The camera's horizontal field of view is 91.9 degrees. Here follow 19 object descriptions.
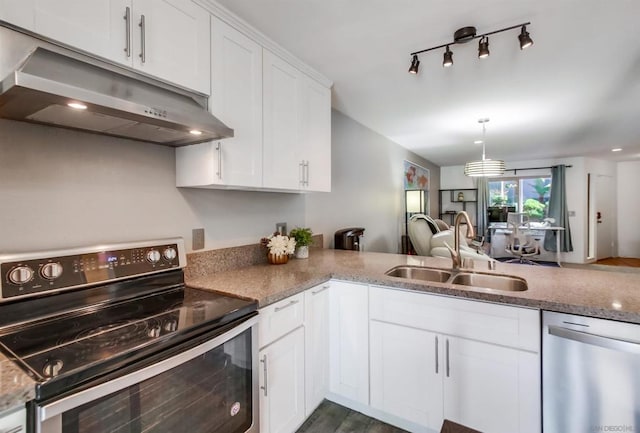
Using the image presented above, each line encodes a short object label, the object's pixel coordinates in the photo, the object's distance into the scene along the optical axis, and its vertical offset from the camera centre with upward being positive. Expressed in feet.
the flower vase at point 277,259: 7.15 -1.00
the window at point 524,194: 24.49 +1.64
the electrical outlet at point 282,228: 8.02 -0.32
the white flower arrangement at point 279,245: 7.09 -0.67
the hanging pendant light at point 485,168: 13.44 +2.04
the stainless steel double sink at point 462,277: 5.85 -1.29
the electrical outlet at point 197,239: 5.89 -0.43
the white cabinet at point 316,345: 5.77 -2.53
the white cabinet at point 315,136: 7.26 +1.97
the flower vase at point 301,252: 7.99 -0.94
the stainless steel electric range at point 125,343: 2.67 -1.26
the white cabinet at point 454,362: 4.65 -2.46
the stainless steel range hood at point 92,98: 3.04 +1.29
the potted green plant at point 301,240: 7.91 -0.63
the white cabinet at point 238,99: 5.18 +2.08
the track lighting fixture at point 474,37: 5.67 +3.47
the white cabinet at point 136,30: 3.28 +2.30
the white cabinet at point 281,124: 6.18 +1.94
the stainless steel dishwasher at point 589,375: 3.98 -2.18
